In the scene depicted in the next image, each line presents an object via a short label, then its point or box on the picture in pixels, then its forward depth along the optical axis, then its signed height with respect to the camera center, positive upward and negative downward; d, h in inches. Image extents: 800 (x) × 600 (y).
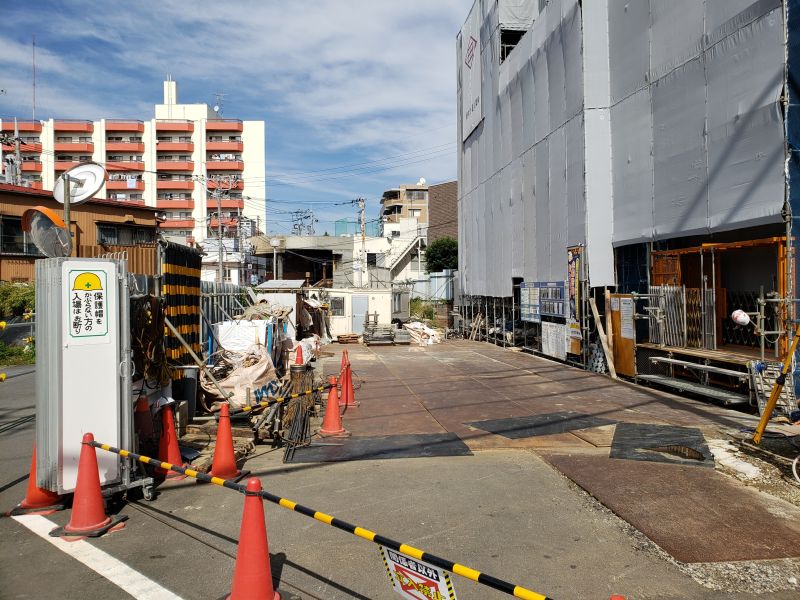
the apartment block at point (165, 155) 2608.3 +689.7
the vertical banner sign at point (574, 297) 685.9 +0.3
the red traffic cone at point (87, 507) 199.6 -69.9
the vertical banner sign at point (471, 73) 1162.0 +474.4
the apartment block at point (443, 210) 2269.9 +356.6
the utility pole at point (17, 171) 1504.7 +352.3
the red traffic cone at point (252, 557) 147.9 -65.4
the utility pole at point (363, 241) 1876.0 +193.7
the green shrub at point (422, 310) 1633.9 -28.9
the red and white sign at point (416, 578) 112.9 -56.5
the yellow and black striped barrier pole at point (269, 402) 309.6 -55.3
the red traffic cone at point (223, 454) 256.5 -66.7
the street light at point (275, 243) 2066.9 +213.6
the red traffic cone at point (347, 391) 452.1 -70.9
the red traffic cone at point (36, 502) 221.0 -74.9
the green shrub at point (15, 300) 811.4 +9.8
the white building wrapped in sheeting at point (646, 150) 434.3 +146.6
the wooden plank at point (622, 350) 564.4 -52.8
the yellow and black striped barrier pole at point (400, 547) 104.4 -51.5
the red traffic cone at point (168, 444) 260.2 -62.8
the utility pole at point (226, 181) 2465.4 +537.9
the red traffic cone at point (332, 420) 350.6 -72.9
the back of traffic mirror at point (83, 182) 266.2 +57.0
